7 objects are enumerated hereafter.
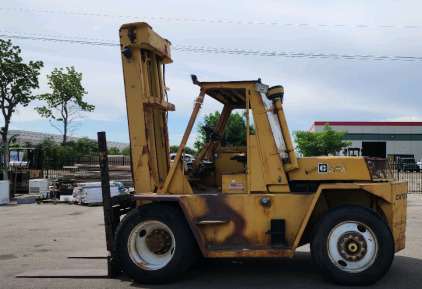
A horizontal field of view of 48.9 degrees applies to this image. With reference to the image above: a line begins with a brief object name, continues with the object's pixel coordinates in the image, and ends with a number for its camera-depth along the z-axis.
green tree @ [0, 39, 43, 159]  34.22
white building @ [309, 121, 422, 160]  64.62
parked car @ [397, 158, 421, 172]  45.53
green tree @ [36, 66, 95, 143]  44.12
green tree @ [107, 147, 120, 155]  66.68
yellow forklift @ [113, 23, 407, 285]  6.00
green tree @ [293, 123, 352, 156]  48.06
